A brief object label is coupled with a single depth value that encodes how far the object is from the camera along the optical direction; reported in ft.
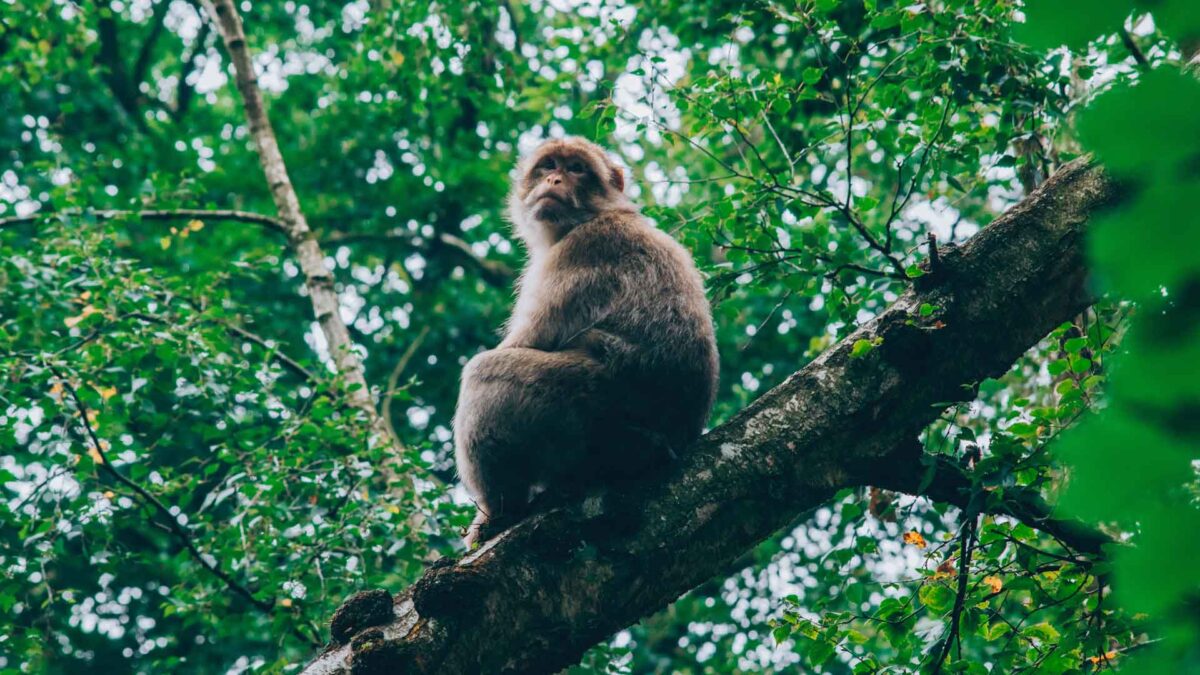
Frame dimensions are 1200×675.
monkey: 14.21
